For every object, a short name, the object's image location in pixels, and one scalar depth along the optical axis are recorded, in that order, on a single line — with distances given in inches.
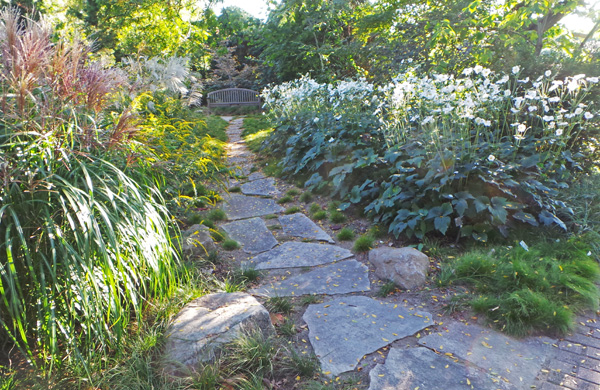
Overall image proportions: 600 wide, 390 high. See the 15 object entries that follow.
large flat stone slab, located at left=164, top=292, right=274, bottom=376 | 66.9
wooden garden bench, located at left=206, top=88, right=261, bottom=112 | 552.4
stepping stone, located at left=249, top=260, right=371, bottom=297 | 99.3
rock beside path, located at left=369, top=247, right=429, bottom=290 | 101.7
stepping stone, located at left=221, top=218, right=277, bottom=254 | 128.1
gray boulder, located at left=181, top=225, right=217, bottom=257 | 109.1
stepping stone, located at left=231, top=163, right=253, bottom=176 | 220.1
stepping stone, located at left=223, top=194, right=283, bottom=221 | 158.9
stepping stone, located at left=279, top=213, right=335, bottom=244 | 136.3
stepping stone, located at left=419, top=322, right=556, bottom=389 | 69.8
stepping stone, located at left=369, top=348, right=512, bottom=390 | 66.2
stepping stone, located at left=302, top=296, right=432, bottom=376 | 74.5
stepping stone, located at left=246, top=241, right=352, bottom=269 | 115.5
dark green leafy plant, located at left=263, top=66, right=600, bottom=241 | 119.0
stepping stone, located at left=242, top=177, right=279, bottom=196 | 187.2
